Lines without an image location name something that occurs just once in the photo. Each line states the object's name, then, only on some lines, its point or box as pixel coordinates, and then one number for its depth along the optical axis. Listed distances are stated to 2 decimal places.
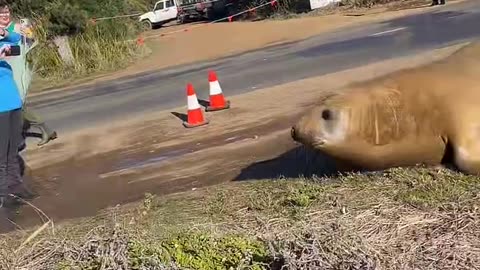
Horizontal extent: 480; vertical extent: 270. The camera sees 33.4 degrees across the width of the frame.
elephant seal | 5.75
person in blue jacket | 8.17
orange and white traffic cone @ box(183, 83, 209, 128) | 10.94
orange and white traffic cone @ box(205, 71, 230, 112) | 11.79
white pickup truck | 46.95
